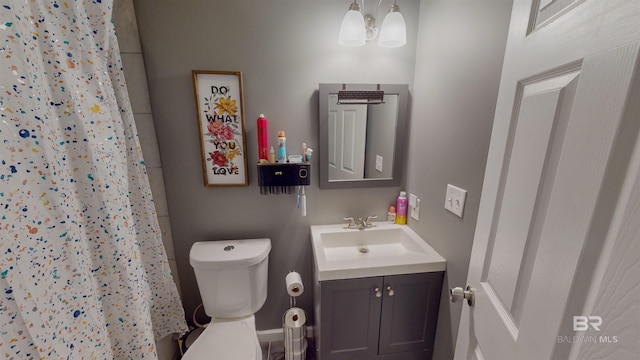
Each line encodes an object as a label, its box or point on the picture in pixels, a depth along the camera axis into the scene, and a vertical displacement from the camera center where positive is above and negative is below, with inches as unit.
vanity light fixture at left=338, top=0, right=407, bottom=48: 46.1 +20.6
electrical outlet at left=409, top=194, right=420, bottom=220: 54.6 -17.4
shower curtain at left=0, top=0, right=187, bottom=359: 20.2 -6.7
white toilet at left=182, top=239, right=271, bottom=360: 47.4 -34.3
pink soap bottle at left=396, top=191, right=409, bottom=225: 59.1 -19.1
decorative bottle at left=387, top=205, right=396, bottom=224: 60.9 -21.3
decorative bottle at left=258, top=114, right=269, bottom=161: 49.6 -1.7
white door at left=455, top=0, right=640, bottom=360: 13.7 -4.0
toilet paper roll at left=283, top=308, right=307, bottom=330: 53.1 -43.1
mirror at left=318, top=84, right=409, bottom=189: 53.5 -0.4
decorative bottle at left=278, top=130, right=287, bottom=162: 50.7 -3.5
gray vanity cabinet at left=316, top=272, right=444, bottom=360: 44.9 -36.8
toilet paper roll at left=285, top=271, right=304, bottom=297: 49.8 -32.6
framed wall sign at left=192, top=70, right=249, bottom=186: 49.6 +0.9
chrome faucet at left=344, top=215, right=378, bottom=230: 58.9 -23.0
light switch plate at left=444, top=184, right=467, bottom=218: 38.9 -11.5
